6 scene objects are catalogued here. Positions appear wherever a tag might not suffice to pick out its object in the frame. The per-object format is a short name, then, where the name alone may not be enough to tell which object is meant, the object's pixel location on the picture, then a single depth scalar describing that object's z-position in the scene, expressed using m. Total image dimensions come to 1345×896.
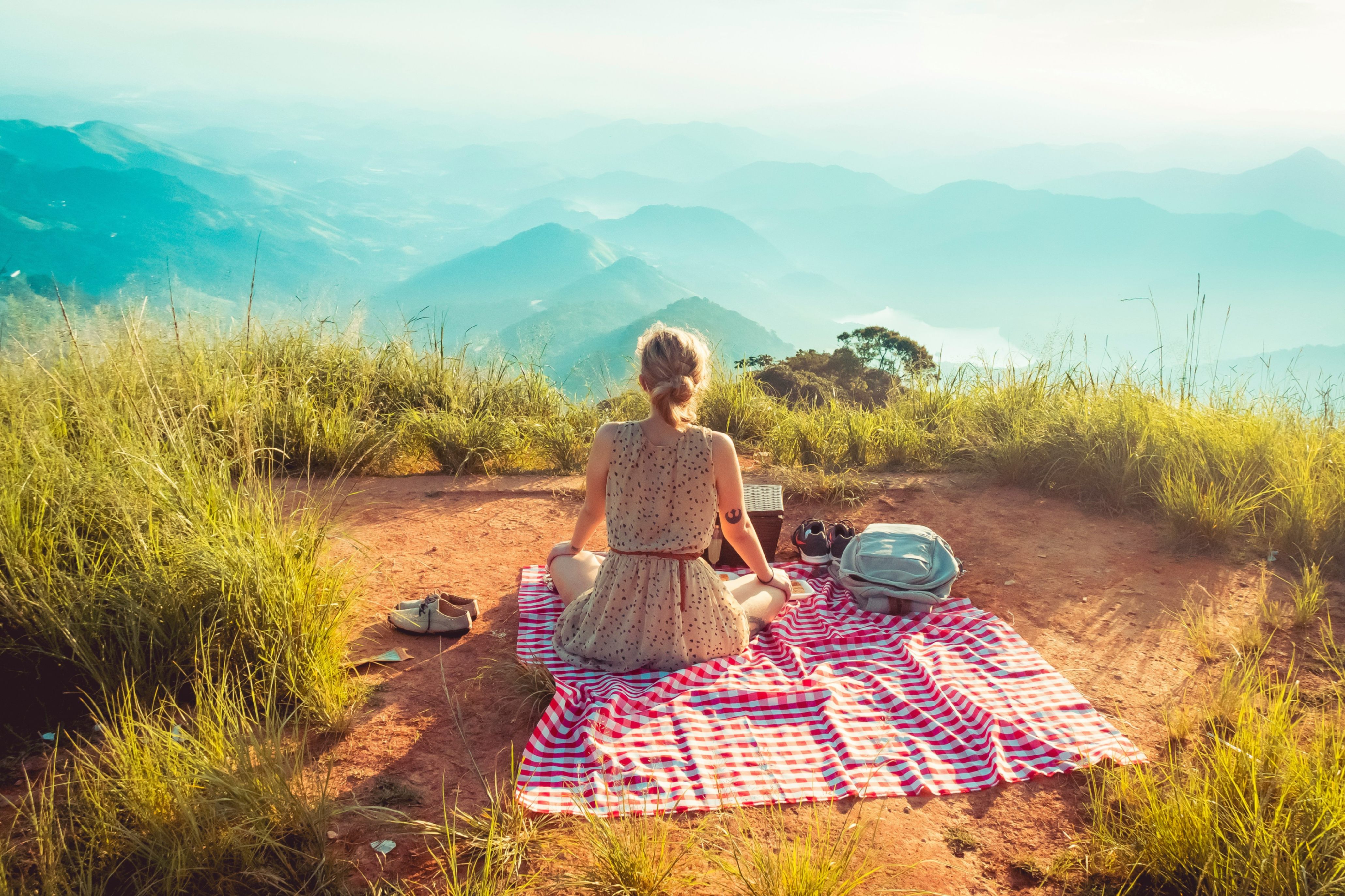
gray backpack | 3.65
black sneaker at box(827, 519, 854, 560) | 4.13
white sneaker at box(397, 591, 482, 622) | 3.50
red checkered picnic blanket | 2.40
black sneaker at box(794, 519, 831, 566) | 4.16
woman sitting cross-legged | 2.97
